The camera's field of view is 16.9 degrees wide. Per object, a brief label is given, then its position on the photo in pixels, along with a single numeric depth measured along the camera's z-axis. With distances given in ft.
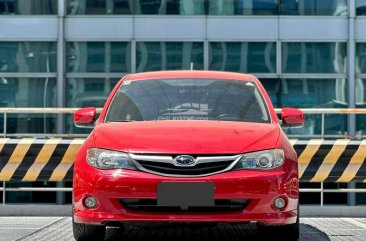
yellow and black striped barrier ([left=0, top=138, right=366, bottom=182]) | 49.22
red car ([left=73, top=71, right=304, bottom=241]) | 30.65
